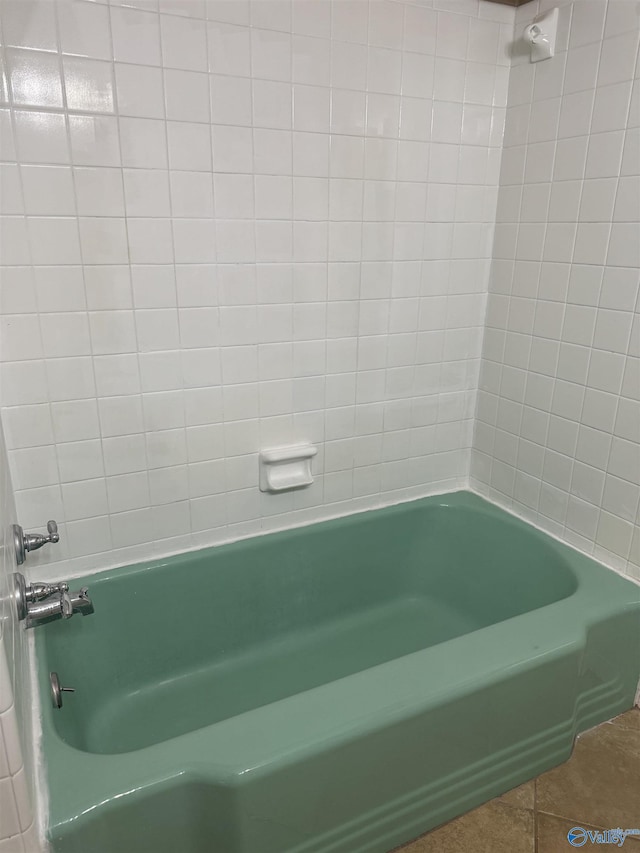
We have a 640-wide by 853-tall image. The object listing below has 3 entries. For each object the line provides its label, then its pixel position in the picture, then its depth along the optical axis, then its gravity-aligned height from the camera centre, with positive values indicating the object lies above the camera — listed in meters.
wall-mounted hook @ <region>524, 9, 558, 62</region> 1.61 +0.53
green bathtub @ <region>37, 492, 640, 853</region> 1.06 -1.04
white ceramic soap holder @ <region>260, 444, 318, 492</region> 1.75 -0.69
